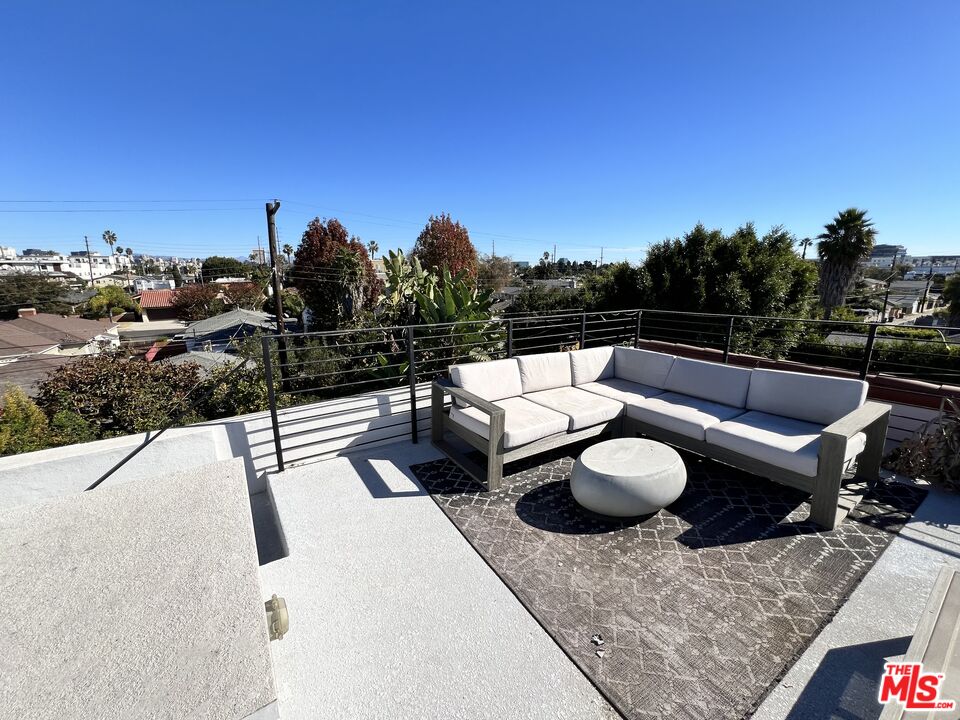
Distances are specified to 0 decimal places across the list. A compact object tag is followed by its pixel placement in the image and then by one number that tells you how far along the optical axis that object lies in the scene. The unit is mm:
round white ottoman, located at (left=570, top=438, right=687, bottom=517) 2680
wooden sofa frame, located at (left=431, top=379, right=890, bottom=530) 2639
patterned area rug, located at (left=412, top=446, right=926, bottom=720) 1790
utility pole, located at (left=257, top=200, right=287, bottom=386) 9781
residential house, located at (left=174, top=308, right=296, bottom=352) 18328
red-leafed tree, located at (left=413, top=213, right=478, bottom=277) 20141
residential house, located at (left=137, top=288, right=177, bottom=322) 37625
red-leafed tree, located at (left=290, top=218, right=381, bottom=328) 15297
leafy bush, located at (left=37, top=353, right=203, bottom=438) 3838
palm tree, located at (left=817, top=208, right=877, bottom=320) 15758
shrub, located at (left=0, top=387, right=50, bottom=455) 3230
